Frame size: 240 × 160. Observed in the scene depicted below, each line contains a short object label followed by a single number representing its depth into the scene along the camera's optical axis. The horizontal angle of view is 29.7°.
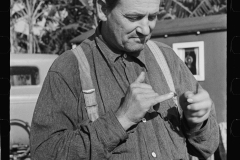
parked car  8.87
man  1.73
